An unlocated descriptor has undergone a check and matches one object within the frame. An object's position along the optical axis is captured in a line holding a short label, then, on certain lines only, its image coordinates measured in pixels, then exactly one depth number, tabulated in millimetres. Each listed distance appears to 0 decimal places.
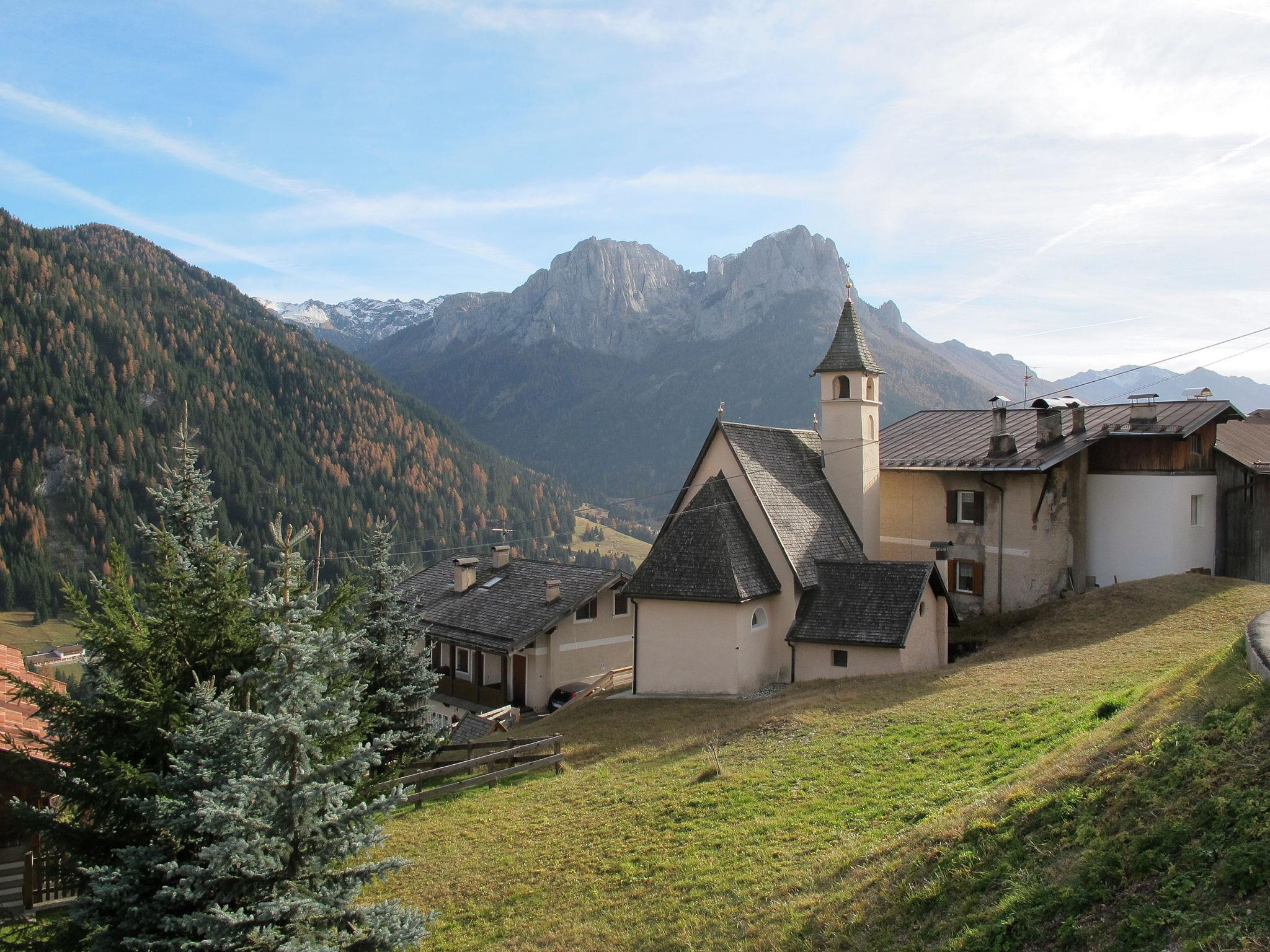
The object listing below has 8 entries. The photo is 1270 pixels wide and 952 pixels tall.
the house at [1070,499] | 25906
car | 32188
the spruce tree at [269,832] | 7770
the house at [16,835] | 14672
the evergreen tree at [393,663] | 19812
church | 22578
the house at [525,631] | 32750
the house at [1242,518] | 27062
